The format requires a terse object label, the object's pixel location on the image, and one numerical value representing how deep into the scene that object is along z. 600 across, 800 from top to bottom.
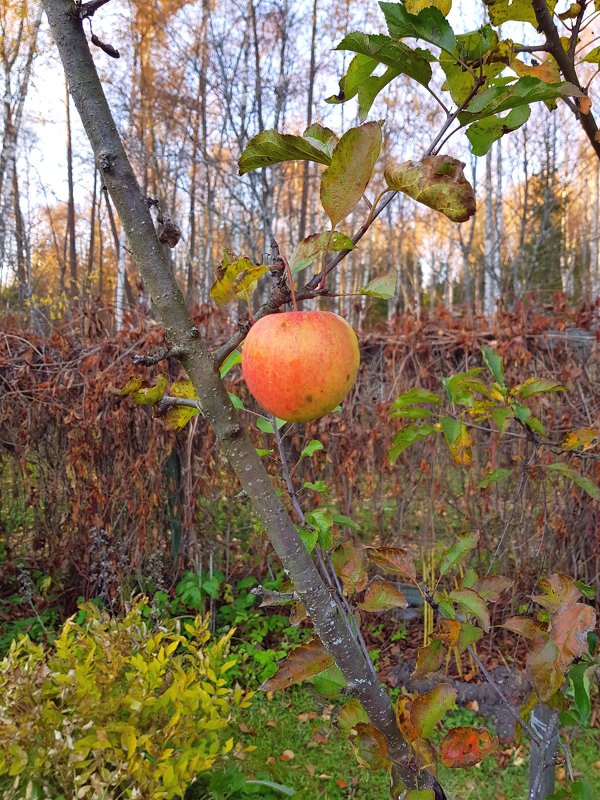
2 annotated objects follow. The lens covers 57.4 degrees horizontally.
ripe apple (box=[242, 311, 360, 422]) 0.56
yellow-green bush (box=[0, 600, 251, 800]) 1.44
